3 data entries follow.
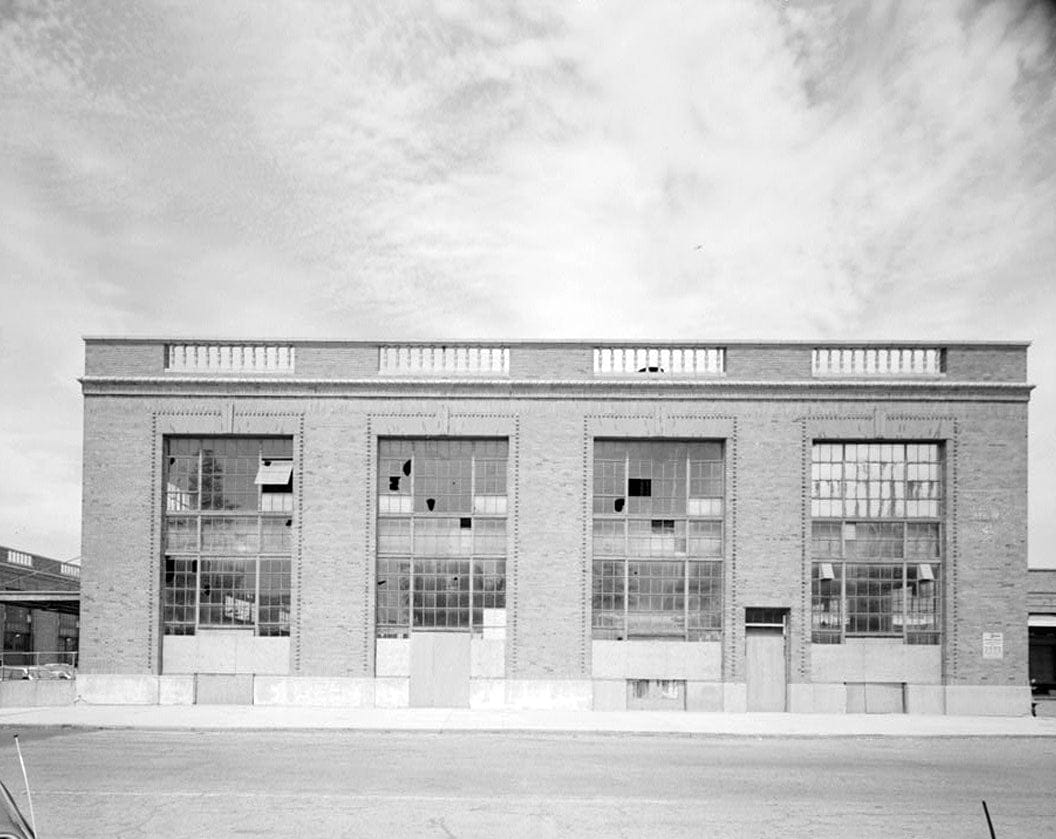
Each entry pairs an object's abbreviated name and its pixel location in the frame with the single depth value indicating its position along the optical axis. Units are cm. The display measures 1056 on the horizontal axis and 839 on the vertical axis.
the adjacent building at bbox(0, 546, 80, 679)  4584
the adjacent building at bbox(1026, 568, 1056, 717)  3141
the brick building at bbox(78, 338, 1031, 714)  2559
